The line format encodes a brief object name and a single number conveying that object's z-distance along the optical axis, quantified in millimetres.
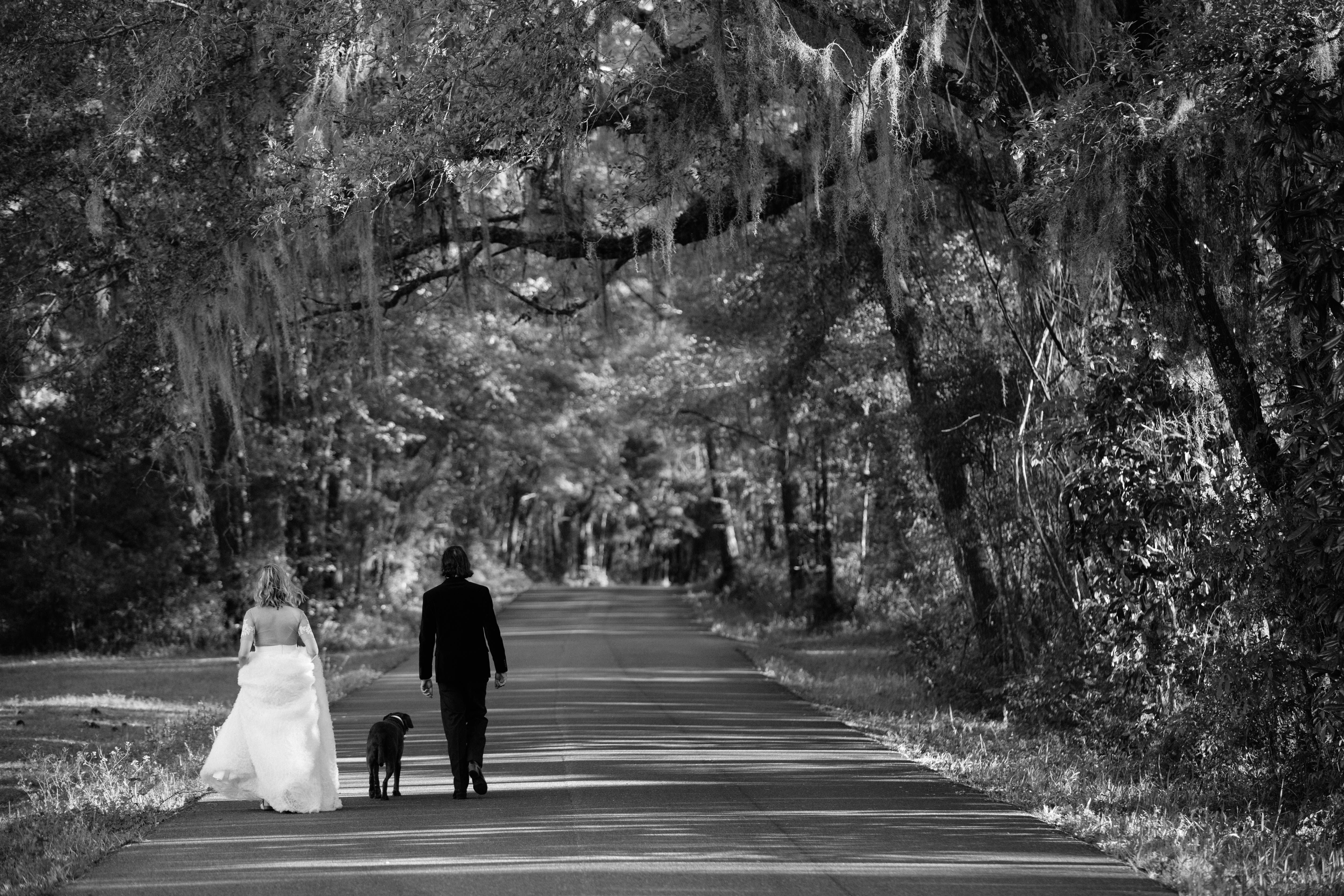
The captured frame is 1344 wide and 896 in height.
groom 20156
